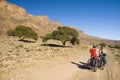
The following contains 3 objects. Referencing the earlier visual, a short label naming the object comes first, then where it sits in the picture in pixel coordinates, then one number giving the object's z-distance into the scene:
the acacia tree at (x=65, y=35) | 22.86
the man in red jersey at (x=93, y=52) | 6.73
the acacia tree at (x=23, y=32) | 30.22
